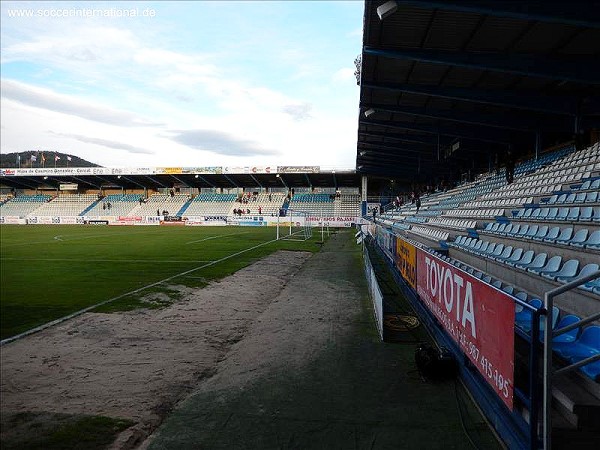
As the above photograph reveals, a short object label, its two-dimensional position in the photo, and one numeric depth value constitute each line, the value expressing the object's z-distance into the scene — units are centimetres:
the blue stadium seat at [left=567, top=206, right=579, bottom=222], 696
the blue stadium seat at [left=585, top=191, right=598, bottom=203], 744
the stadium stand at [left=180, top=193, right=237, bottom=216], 5853
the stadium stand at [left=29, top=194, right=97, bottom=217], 6284
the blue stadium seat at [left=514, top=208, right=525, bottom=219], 951
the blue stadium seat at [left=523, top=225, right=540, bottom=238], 765
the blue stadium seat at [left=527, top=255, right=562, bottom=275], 568
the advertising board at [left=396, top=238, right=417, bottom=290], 833
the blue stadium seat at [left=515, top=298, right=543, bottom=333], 393
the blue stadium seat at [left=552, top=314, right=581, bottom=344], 368
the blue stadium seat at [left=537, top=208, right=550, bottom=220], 835
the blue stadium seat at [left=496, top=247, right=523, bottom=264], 705
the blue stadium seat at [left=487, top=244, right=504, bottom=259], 789
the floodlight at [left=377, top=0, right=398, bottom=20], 898
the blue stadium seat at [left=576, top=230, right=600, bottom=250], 518
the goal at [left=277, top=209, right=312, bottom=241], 3555
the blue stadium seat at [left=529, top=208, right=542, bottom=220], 872
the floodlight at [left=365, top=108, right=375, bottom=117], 1892
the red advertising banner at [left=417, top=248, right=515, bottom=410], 320
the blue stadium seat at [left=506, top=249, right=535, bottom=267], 665
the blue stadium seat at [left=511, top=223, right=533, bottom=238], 801
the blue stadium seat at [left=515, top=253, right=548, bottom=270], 615
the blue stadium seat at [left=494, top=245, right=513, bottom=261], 744
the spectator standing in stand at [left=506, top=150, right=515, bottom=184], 1683
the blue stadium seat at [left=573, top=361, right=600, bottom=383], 294
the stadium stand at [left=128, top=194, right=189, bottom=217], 6050
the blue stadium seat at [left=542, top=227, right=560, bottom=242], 667
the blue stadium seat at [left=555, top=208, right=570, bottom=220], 745
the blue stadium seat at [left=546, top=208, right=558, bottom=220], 787
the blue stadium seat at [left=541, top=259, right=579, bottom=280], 524
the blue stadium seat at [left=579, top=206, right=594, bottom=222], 645
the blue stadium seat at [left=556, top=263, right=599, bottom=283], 487
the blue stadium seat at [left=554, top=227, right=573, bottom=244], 618
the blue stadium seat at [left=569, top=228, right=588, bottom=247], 569
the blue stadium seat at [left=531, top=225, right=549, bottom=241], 714
